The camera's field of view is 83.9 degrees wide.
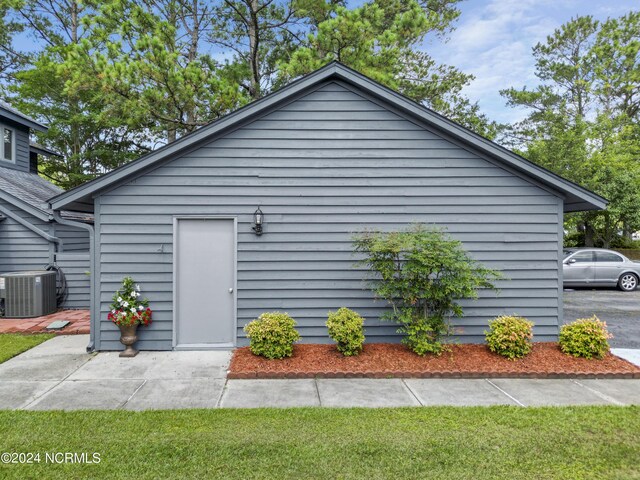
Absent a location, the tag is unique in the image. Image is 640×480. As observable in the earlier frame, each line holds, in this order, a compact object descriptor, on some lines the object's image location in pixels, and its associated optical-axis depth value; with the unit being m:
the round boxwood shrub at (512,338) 5.47
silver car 12.26
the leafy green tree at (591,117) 16.64
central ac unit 7.99
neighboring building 8.95
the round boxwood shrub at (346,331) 5.40
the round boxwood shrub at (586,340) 5.46
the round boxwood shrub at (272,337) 5.35
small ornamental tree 5.28
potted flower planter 5.70
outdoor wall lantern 6.07
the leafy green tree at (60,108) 17.48
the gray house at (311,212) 6.04
